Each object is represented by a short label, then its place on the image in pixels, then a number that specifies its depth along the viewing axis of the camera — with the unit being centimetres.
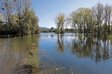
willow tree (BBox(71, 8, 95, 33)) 2570
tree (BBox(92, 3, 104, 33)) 2386
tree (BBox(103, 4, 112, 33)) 2419
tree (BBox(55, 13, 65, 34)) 3551
